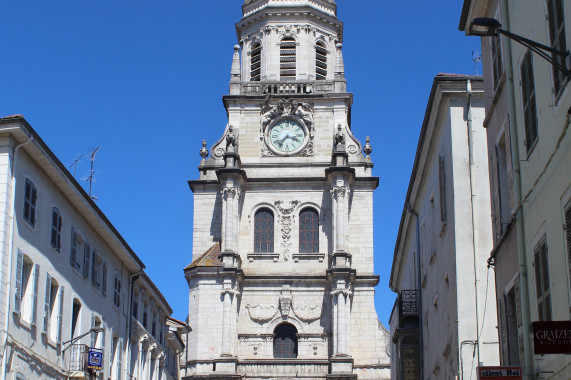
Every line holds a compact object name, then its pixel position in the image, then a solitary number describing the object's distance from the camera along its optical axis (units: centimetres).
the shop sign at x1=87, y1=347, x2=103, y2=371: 2931
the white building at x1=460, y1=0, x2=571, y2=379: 1389
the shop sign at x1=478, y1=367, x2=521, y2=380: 1546
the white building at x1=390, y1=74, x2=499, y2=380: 2256
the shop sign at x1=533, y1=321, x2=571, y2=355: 1197
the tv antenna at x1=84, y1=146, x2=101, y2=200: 3604
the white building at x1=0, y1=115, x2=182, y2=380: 2377
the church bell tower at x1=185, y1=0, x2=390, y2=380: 5541
